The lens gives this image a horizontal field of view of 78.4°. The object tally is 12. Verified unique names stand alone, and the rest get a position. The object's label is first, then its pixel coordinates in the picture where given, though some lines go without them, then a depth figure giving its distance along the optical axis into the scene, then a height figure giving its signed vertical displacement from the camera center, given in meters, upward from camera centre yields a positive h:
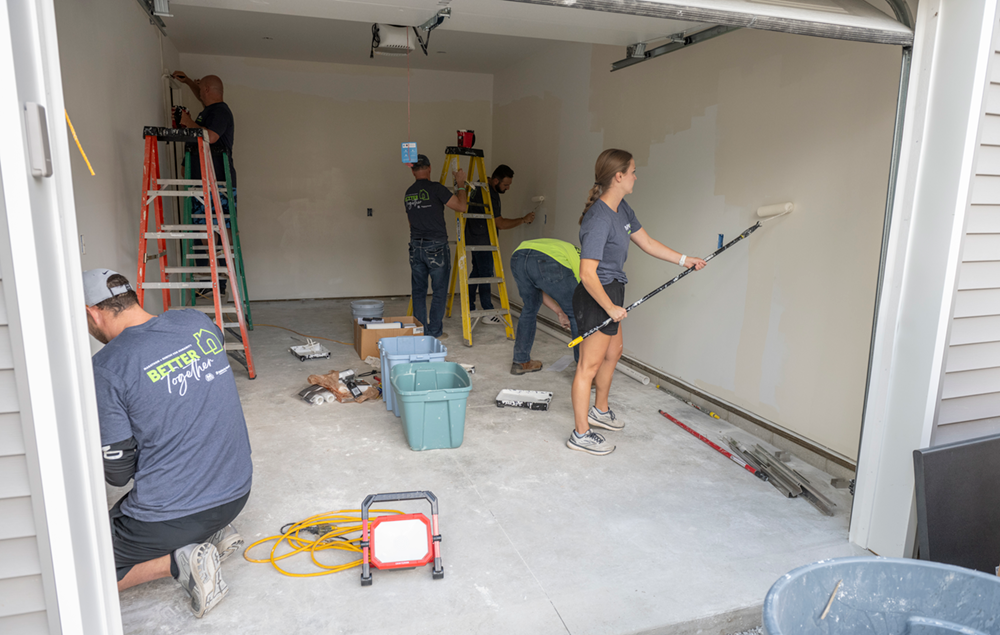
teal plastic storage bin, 2.96 -1.07
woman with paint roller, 2.83 -0.33
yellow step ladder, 5.20 -0.42
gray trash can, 1.24 -0.81
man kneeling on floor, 1.76 -0.72
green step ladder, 4.84 -0.44
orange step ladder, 3.70 -0.19
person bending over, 4.05 -0.55
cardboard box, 4.55 -1.04
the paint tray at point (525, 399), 3.69 -1.22
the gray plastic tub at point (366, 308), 4.91 -0.91
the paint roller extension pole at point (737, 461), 2.88 -1.27
